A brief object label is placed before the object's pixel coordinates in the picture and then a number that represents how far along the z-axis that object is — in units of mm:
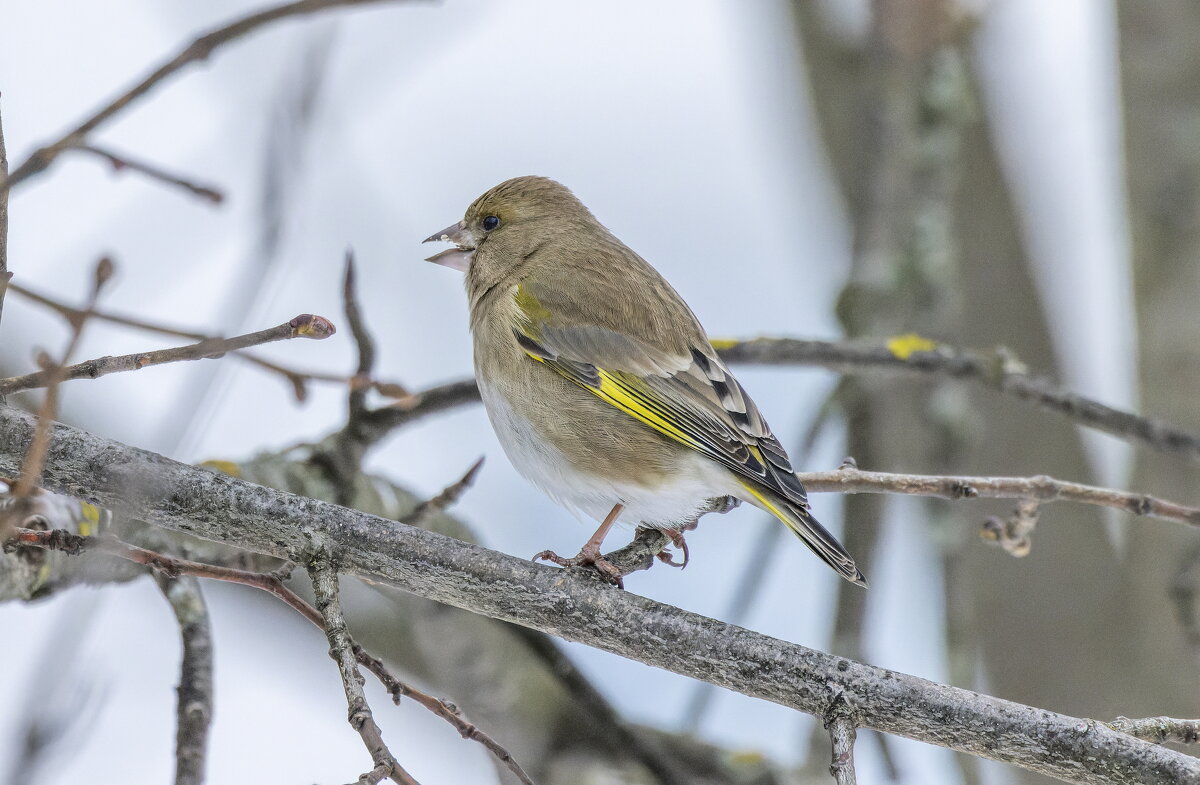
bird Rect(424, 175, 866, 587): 6605
